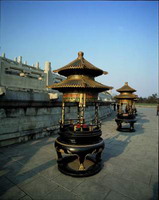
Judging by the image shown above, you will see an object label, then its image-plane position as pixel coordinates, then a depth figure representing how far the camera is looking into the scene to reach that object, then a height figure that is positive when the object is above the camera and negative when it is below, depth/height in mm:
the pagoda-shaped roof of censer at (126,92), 11111 +908
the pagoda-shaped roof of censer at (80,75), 3957 +879
